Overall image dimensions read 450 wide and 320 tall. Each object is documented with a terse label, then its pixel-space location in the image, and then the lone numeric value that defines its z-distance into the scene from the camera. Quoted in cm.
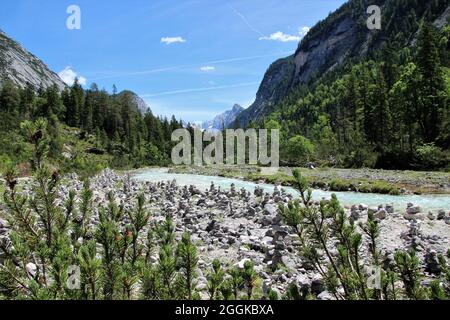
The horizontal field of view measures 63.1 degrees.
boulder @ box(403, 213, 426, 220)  1524
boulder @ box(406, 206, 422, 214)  1642
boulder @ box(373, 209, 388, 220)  1519
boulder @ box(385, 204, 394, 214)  1686
